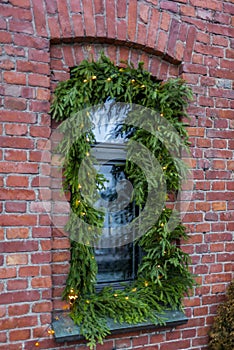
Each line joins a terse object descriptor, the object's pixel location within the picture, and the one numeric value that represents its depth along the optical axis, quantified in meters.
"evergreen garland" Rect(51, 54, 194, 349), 1.98
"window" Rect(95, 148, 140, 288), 2.25
